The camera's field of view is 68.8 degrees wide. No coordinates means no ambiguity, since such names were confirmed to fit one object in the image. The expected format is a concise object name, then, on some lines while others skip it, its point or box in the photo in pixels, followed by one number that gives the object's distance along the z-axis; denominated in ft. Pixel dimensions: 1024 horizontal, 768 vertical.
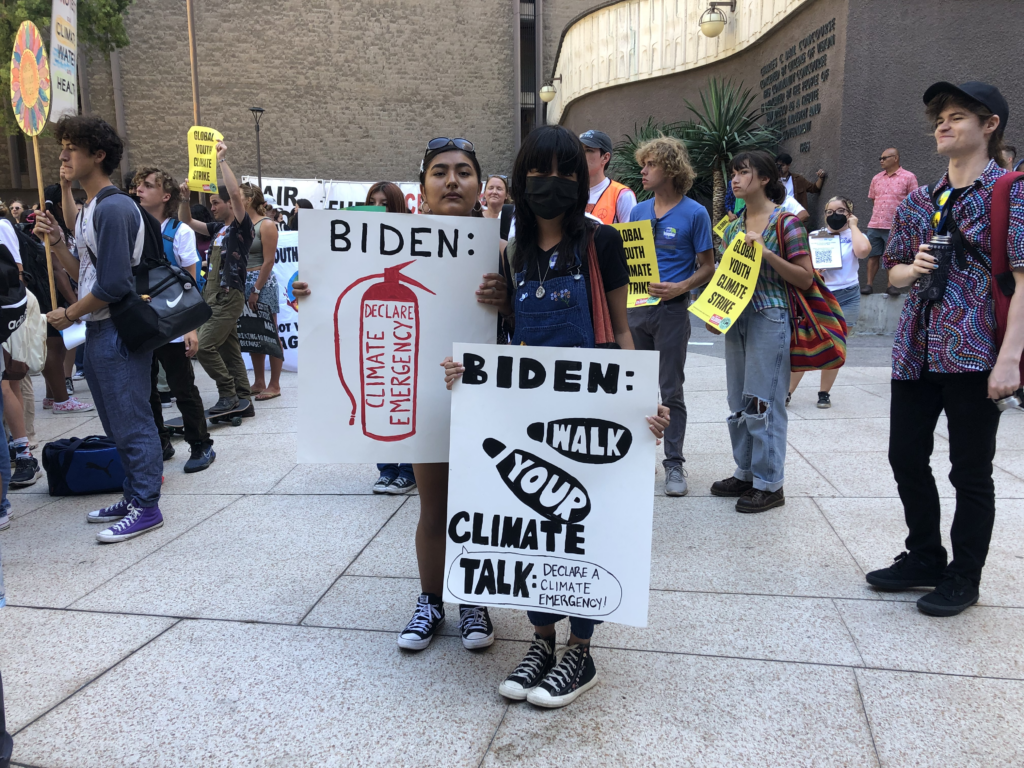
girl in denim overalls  7.85
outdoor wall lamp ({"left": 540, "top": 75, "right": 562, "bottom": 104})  76.74
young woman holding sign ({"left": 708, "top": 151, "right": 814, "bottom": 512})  13.20
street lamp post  84.90
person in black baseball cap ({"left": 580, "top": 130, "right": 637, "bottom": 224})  15.40
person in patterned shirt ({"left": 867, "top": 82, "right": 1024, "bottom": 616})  9.09
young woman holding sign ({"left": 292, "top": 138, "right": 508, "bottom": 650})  8.77
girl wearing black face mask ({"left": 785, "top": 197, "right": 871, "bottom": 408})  21.11
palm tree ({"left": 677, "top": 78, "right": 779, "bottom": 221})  42.96
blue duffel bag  15.60
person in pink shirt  31.83
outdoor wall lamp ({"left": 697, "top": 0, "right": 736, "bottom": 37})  45.98
